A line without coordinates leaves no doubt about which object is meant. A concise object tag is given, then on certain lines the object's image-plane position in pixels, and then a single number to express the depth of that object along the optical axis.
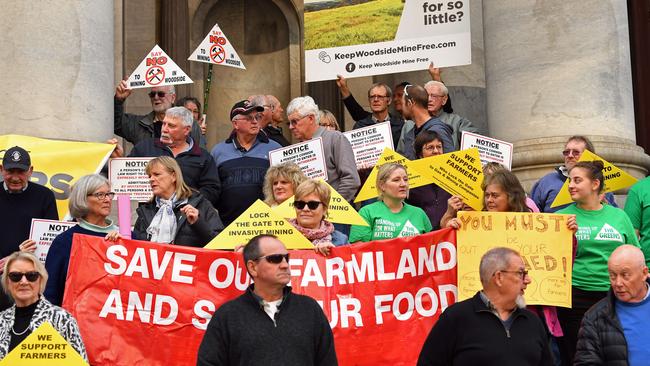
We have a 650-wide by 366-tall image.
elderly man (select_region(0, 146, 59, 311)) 10.77
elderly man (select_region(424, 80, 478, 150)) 12.98
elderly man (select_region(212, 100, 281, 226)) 11.73
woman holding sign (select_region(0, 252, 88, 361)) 9.18
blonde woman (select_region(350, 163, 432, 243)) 10.70
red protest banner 10.02
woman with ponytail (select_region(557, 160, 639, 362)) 10.12
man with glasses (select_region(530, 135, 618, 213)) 11.24
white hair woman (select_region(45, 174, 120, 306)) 10.18
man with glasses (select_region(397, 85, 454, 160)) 12.13
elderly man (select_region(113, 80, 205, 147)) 13.26
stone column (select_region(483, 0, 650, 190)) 13.16
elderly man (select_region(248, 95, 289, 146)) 13.14
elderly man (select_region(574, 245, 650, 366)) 9.02
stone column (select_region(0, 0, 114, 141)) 12.40
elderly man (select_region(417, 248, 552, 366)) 8.23
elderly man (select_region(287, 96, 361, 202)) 11.84
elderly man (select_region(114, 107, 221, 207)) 11.58
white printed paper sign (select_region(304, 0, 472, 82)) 14.21
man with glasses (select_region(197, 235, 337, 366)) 8.09
